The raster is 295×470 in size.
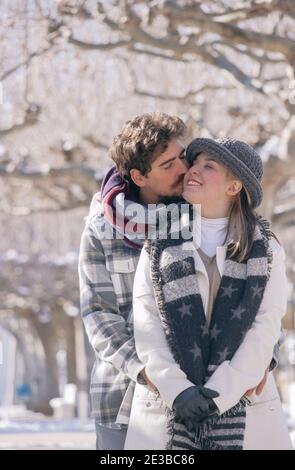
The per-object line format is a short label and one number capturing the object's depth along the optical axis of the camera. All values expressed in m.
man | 7.76
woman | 6.88
